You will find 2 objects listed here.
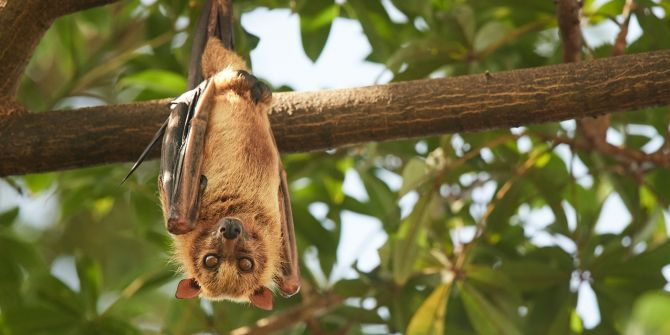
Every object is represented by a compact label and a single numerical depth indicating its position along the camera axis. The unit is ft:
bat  23.17
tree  28.99
